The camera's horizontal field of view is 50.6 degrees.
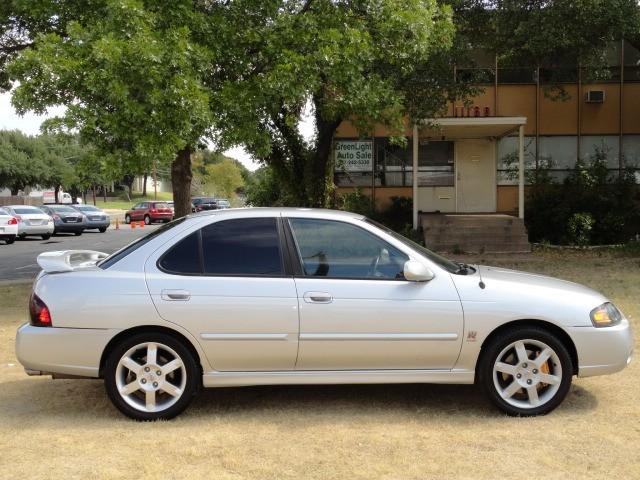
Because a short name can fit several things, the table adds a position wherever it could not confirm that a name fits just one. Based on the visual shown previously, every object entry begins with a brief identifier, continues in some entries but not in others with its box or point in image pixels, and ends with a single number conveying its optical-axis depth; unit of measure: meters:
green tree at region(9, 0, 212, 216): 8.42
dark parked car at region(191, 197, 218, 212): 47.34
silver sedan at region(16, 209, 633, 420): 4.79
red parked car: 40.62
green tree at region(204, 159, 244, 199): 64.56
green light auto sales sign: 19.80
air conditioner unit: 19.33
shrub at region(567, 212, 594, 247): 16.84
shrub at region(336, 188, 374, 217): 18.56
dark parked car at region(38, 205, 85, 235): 29.59
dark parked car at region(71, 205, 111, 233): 31.31
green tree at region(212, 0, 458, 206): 9.77
